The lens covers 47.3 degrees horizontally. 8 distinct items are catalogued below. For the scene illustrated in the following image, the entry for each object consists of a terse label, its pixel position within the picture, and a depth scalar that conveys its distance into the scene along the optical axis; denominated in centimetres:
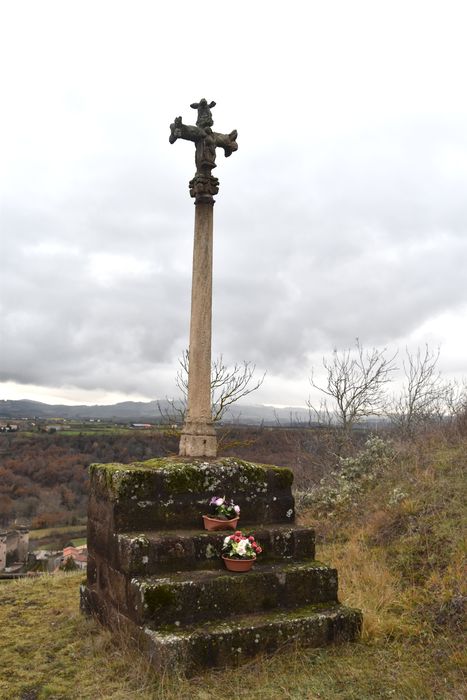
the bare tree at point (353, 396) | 1728
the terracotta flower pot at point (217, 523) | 552
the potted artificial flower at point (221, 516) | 554
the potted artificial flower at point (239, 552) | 518
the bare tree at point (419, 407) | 1869
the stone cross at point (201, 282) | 647
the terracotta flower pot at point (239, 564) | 517
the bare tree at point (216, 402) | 1450
